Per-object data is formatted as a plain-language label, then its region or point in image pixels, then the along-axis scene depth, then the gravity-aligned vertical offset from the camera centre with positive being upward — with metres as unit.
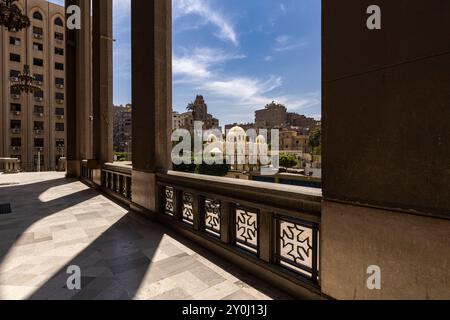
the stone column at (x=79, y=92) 14.04 +3.91
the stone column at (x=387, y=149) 1.89 +0.06
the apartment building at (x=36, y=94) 37.03 +10.41
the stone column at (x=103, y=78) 10.38 +3.46
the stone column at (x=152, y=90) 6.16 +1.74
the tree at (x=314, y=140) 65.75 +4.50
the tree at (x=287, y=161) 48.84 -0.90
